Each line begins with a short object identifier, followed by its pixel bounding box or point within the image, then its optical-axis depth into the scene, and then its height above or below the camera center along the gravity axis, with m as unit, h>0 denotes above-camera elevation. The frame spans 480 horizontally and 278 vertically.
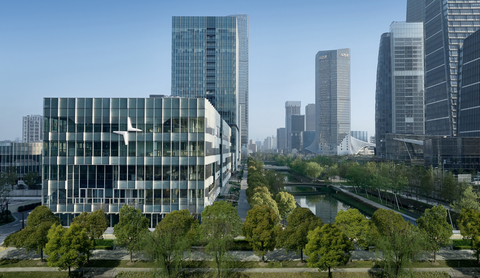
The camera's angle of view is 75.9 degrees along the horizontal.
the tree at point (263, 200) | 46.24 -8.84
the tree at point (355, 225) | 36.09 -9.84
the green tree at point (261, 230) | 34.38 -9.90
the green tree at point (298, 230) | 33.84 -9.88
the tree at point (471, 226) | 34.23 -9.72
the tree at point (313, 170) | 111.07 -9.87
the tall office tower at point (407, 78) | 175.62 +37.30
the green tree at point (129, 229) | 34.78 -9.88
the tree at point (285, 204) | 49.44 -9.92
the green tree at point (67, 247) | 31.05 -10.68
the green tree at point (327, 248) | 30.62 -10.60
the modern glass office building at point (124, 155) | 47.81 -1.91
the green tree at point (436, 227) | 35.31 -9.92
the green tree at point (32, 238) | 33.75 -10.50
